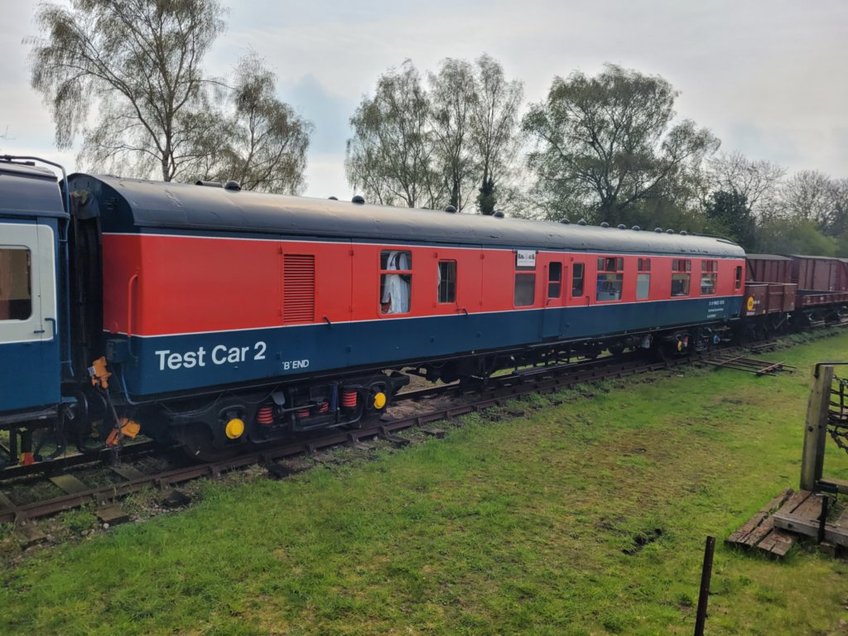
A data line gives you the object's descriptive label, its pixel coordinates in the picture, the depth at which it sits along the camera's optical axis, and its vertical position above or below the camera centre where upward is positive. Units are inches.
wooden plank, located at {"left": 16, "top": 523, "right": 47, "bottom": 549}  238.1 -109.2
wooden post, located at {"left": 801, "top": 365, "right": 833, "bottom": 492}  291.3 -72.2
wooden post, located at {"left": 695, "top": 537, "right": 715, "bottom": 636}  144.0 -74.9
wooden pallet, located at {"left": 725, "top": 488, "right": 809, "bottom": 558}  244.2 -106.2
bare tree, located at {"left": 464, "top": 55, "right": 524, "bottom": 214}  1534.2 +344.5
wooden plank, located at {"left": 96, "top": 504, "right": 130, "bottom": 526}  259.8 -108.8
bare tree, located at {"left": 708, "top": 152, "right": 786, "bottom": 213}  2192.4 +332.8
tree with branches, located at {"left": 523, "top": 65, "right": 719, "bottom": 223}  1418.6 +298.8
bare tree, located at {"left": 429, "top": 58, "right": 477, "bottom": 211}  1523.1 +364.1
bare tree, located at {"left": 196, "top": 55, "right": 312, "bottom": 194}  979.9 +200.0
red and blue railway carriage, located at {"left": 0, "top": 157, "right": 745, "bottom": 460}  287.3 -23.7
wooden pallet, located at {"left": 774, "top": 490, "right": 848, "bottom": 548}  247.9 -102.2
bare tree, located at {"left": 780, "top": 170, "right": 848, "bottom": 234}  2456.9 +304.7
